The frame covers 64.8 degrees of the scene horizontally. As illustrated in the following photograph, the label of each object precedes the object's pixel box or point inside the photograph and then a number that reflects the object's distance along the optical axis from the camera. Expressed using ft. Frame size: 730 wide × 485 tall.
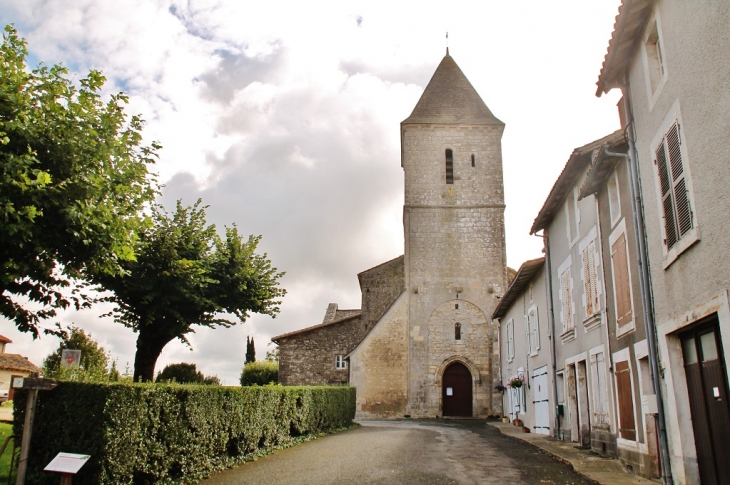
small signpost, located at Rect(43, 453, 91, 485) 21.01
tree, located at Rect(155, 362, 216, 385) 100.83
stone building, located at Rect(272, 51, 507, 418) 90.89
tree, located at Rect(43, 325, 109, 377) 114.23
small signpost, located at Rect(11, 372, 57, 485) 22.24
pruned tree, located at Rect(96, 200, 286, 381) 53.42
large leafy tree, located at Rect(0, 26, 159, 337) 29.09
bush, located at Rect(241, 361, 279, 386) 129.12
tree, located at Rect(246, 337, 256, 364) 164.55
